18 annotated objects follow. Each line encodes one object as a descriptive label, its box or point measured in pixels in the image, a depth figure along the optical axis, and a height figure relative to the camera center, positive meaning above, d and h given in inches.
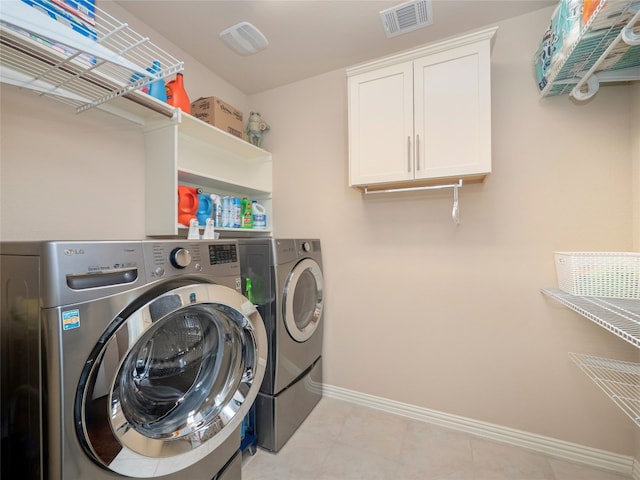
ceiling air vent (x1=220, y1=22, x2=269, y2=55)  67.1 +50.7
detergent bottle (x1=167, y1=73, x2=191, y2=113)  64.3 +33.8
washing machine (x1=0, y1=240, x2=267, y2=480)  27.7 -13.4
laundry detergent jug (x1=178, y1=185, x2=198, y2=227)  67.6 +8.5
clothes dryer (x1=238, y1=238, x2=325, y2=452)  61.3 -21.4
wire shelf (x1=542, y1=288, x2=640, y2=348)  35.2 -11.7
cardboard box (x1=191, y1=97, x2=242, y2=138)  73.8 +34.4
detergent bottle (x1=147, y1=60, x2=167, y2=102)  59.4 +32.1
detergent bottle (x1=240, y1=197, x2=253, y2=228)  85.4 +7.3
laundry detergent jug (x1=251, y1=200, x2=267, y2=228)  89.4 +7.4
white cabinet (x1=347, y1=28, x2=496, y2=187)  58.7 +27.9
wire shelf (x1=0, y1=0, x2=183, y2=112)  33.9 +26.6
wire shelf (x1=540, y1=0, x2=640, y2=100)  38.8 +31.2
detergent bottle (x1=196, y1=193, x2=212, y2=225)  71.6 +8.0
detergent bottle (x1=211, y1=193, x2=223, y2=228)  73.4 +7.5
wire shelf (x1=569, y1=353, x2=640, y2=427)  53.7 -28.6
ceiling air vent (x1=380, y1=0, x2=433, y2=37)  61.2 +51.1
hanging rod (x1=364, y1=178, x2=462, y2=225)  66.6 +12.1
